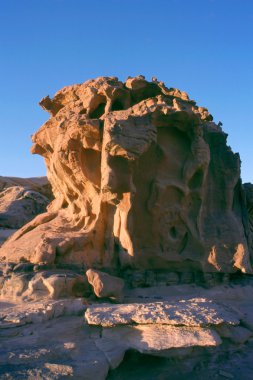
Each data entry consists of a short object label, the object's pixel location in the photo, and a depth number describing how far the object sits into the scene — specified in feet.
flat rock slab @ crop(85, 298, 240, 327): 11.66
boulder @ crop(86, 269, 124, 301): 14.78
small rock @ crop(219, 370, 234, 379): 11.23
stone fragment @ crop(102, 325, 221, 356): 11.06
